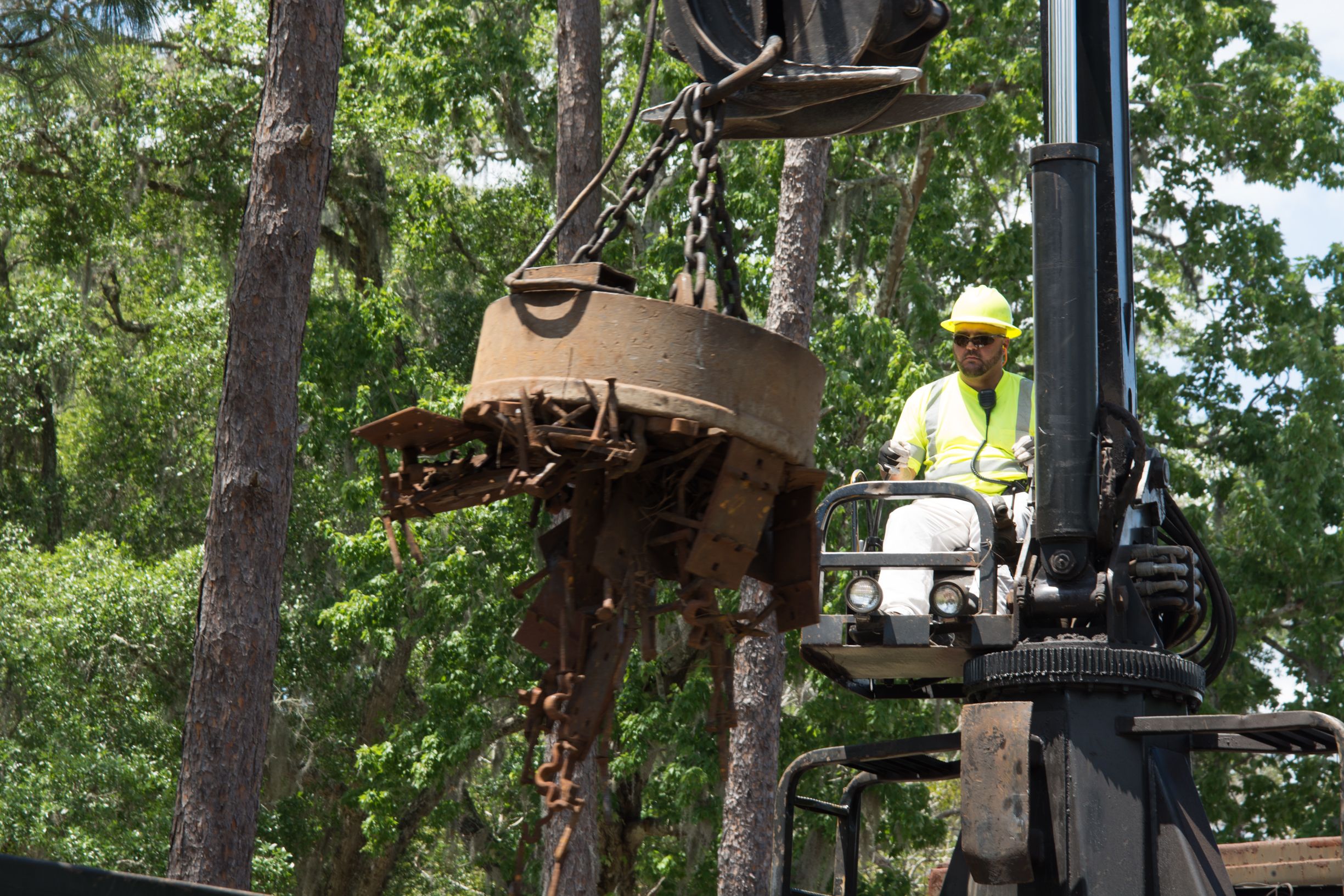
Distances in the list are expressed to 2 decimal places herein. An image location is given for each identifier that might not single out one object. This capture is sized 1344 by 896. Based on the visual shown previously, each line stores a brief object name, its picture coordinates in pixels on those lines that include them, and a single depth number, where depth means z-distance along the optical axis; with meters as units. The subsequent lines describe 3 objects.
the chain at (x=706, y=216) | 6.91
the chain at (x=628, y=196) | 6.86
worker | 10.86
